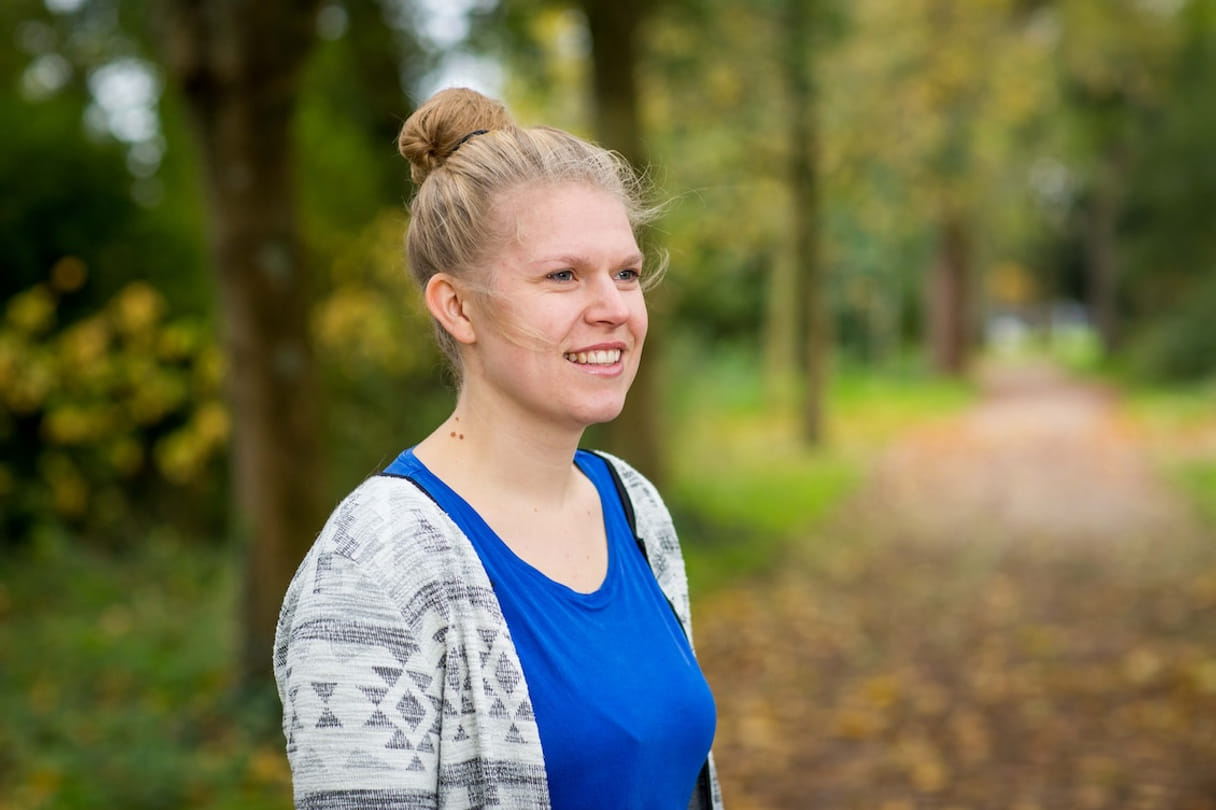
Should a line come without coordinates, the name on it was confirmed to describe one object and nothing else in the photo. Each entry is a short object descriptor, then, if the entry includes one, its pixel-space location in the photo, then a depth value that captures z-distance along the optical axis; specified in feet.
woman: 5.57
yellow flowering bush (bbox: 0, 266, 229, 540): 28.55
